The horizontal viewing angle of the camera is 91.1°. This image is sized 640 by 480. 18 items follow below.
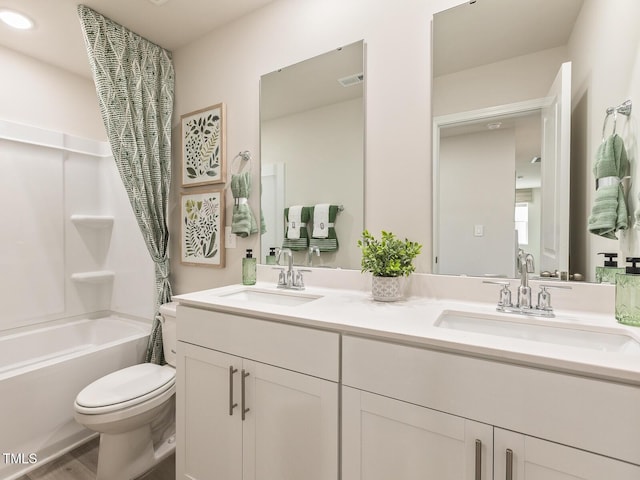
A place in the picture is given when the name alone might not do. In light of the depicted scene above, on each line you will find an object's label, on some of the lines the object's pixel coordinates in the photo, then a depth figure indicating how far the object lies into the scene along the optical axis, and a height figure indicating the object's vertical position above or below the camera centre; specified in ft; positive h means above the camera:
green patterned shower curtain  5.95 +2.43
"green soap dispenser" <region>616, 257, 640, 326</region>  2.93 -0.54
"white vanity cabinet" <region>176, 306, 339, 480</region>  3.34 -1.96
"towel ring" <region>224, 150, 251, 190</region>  6.14 +1.51
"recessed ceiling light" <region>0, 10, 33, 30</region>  5.94 +4.23
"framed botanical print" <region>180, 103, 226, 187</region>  6.43 +1.93
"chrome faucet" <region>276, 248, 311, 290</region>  5.22 -0.69
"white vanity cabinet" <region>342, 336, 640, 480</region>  2.17 -1.45
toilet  4.85 -2.81
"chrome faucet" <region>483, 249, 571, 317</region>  3.50 -0.68
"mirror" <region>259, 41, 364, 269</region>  5.07 +1.45
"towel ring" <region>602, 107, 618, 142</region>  3.36 +1.32
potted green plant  4.17 -0.35
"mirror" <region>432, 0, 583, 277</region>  3.77 +1.34
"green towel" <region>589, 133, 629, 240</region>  3.26 +0.49
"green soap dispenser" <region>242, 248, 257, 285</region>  5.69 -0.62
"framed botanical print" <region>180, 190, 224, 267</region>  6.49 +0.19
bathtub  5.32 -2.83
